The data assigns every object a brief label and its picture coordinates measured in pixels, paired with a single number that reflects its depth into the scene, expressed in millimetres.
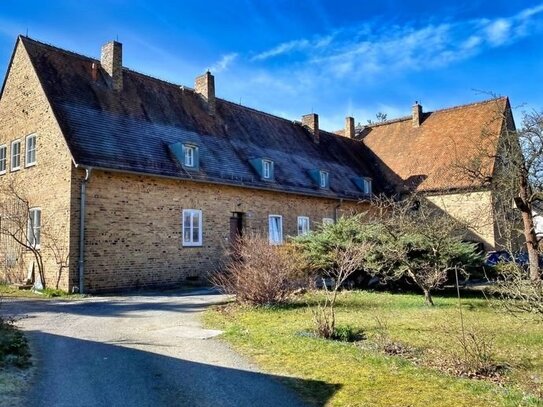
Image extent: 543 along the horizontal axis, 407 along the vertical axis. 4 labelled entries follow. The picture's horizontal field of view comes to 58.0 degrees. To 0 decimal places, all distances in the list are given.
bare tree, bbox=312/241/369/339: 9070
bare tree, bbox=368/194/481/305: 13766
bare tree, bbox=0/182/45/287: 17891
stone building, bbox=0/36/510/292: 17047
